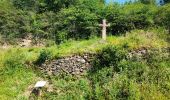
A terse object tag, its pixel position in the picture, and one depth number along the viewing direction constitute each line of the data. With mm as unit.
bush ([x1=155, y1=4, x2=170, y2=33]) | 8392
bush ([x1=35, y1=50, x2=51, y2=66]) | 7787
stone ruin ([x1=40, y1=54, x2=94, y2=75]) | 7499
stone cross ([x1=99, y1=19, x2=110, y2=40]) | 8391
